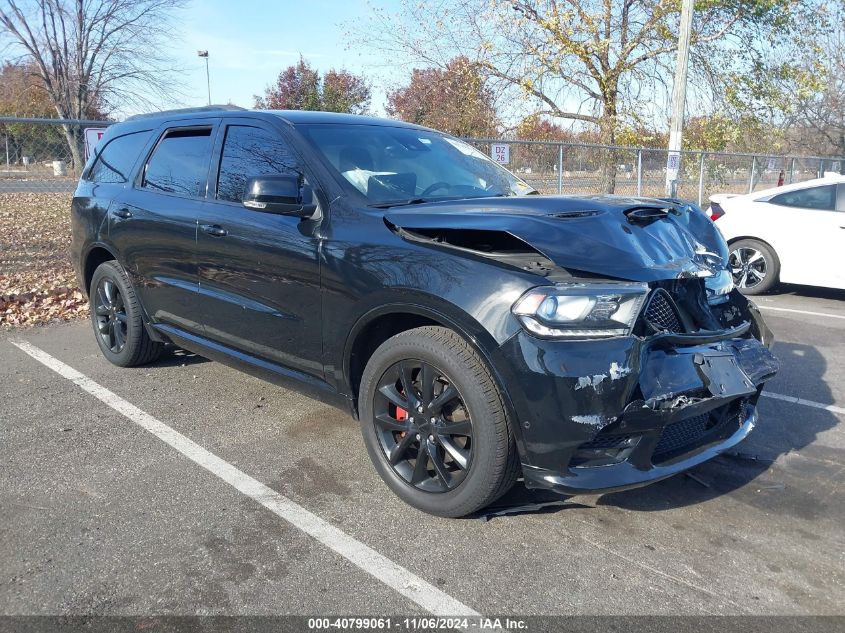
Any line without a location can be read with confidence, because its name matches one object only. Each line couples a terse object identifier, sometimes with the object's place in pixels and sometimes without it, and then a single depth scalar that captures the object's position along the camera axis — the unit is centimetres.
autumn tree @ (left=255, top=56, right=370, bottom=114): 3700
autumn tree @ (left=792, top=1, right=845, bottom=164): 2885
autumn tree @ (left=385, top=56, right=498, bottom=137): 1745
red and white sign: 878
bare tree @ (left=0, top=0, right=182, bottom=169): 2308
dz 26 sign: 1178
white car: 796
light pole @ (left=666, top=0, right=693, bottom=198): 1307
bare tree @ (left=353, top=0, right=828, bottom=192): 1598
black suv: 272
